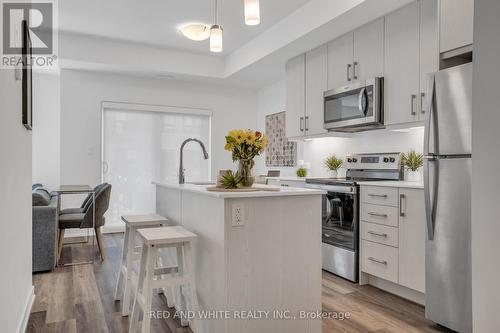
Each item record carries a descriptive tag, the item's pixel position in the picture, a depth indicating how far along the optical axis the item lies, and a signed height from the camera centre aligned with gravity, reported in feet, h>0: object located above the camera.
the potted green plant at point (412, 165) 10.76 -0.06
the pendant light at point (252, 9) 7.57 +3.29
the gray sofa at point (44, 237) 11.59 -2.52
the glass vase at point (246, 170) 7.47 -0.17
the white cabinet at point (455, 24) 7.39 +3.02
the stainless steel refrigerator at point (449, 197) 7.13 -0.73
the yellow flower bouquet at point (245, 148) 7.33 +0.30
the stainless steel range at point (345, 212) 10.76 -1.58
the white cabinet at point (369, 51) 10.99 +3.61
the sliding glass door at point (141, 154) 18.16 +0.43
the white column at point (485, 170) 4.36 -0.08
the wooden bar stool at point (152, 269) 6.54 -2.09
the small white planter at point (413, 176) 10.83 -0.40
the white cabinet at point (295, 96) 14.52 +2.81
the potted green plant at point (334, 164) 14.06 -0.06
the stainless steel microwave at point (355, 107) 10.97 +1.87
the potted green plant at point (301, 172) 15.55 -0.42
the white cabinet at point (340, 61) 12.08 +3.61
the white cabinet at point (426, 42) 9.37 +3.28
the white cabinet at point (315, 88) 13.34 +2.91
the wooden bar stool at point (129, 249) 8.34 -2.20
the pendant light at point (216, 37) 9.52 +3.40
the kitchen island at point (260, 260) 6.35 -1.87
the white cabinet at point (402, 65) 9.90 +2.87
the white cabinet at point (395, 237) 8.90 -2.01
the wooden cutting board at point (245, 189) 6.98 -0.55
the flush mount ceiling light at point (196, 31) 12.25 +4.60
